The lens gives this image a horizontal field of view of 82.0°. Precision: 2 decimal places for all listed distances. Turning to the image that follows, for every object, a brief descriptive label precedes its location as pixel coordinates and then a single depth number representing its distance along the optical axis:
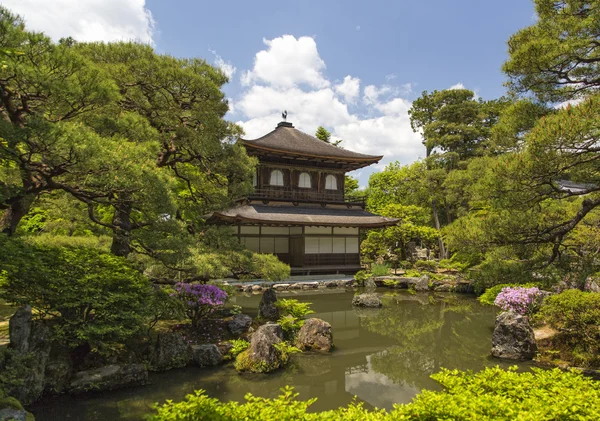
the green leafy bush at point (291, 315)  8.32
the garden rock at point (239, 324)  8.18
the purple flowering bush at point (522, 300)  8.41
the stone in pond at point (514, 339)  7.24
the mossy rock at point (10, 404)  3.78
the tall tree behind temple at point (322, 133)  35.84
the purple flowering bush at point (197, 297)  7.92
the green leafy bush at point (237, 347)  7.10
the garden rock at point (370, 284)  16.98
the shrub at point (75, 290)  5.20
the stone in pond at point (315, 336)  7.69
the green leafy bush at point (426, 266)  20.73
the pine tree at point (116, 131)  5.10
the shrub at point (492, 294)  9.21
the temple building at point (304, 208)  18.23
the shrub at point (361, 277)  17.92
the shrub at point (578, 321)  6.34
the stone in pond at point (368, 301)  12.79
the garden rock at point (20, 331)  4.94
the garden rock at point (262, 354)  6.40
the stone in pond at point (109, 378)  5.34
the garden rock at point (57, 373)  5.21
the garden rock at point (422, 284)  16.80
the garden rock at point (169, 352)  6.45
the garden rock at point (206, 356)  6.70
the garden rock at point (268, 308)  9.55
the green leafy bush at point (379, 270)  18.55
